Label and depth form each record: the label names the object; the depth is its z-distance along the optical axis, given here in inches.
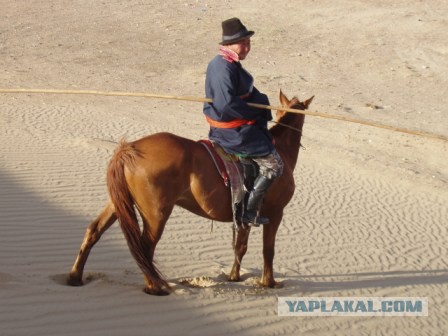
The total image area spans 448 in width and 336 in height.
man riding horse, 514.3
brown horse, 502.6
